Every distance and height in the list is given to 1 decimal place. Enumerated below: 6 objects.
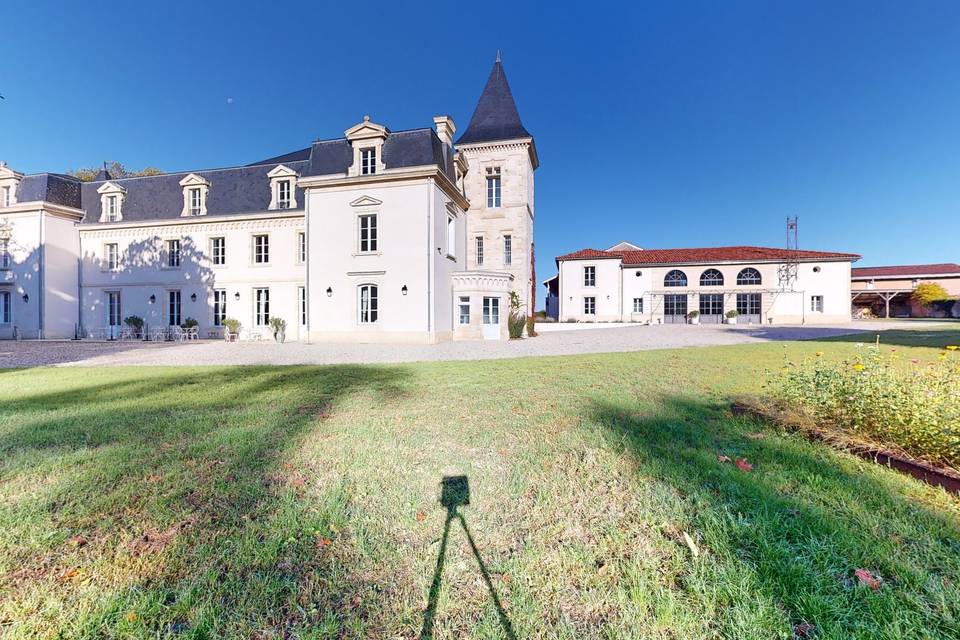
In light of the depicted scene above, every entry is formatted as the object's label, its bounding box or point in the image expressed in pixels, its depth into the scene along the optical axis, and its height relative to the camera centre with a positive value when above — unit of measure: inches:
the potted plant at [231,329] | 734.5 -13.0
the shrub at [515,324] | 744.3 -4.9
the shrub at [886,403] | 114.0 -27.7
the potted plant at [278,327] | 719.7 -9.2
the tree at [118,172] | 1237.1 +505.6
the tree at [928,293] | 1440.7 +100.9
